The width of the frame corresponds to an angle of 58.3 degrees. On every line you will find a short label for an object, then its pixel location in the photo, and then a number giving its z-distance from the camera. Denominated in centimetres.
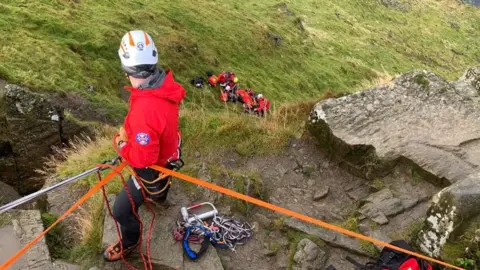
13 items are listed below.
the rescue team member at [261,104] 2111
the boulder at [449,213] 598
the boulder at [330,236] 705
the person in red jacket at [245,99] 2218
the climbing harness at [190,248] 650
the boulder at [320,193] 870
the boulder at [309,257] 678
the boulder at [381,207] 774
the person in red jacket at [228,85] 2288
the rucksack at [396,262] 590
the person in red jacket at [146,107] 509
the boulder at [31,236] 632
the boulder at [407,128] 848
